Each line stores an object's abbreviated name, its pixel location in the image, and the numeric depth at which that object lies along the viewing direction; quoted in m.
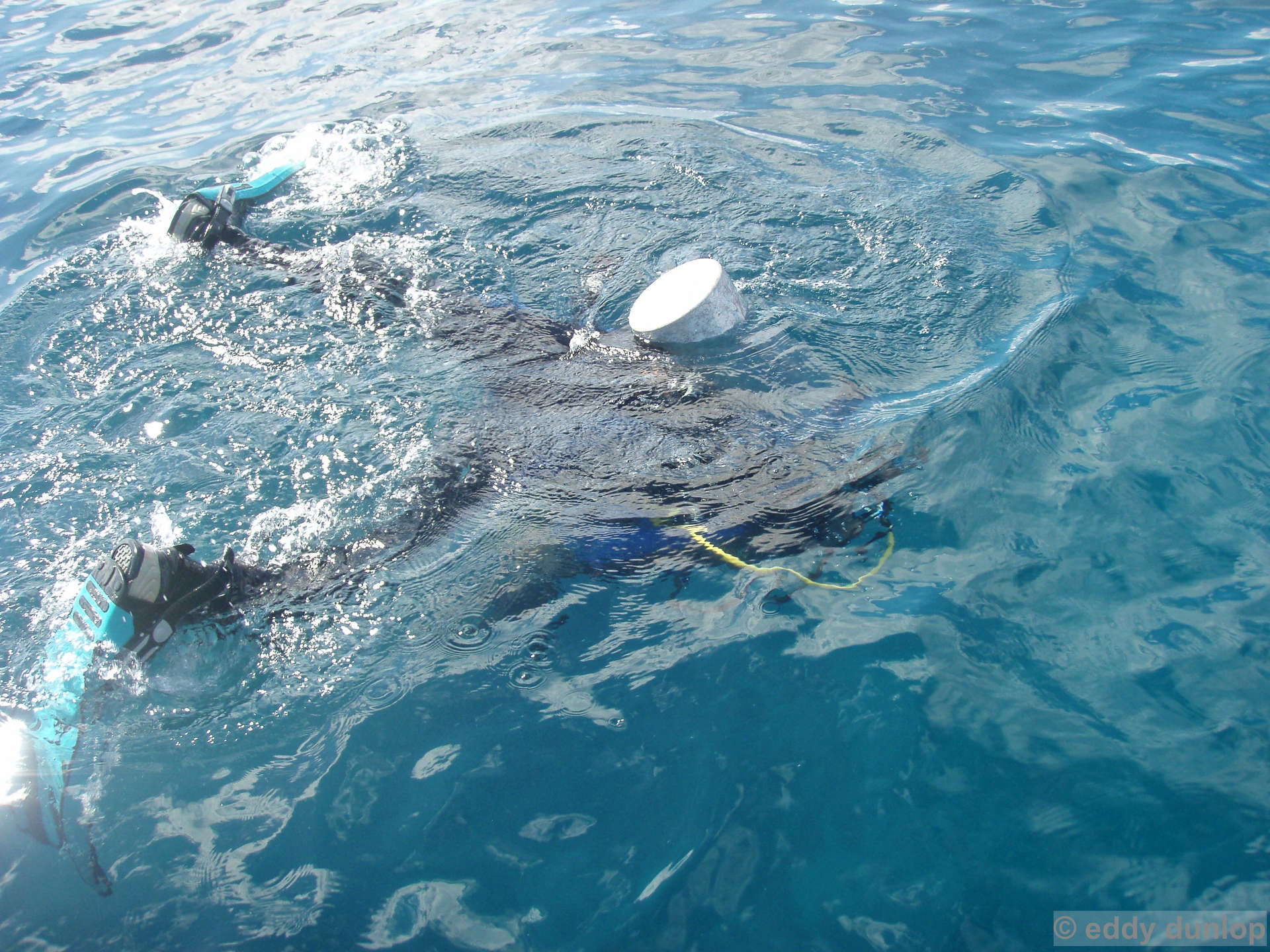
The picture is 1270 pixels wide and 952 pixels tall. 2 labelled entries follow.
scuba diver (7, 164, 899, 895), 3.46
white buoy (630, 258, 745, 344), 4.95
